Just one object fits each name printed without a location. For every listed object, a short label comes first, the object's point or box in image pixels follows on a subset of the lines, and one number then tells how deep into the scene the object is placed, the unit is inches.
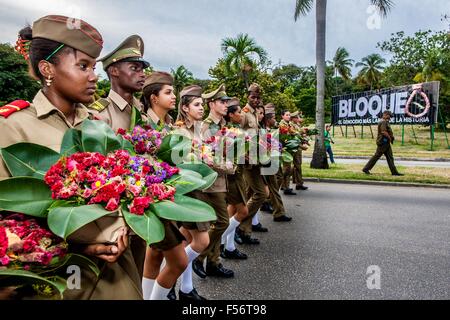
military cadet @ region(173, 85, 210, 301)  133.2
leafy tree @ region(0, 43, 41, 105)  1045.2
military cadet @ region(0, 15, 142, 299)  66.0
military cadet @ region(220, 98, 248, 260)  179.0
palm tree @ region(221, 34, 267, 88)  965.2
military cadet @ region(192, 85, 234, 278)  152.6
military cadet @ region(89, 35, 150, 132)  107.7
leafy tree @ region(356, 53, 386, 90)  2386.8
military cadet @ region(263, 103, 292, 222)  247.8
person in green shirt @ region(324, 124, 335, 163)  584.4
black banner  921.5
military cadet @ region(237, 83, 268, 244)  202.4
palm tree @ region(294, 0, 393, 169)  508.8
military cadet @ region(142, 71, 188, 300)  103.6
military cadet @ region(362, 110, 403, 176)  462.0
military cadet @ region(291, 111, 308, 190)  361.4
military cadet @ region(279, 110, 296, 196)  310.3
